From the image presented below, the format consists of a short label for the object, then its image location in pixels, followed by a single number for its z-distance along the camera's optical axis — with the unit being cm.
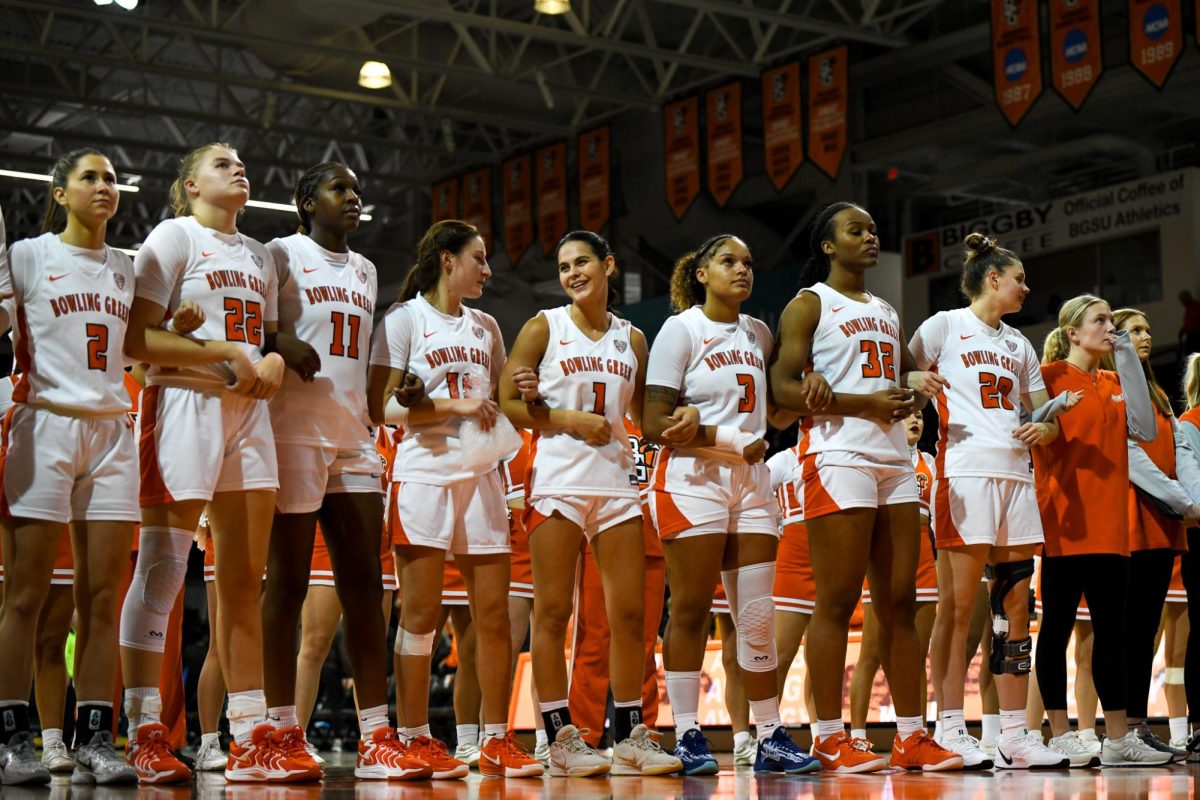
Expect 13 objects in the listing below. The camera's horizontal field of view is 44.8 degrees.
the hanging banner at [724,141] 1545
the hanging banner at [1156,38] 1176
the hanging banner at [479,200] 1889
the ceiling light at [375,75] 1572
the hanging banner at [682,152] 1586
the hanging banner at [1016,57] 1278
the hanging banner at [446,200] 1928
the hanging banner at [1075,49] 1232
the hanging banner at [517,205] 1805
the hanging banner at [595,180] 1703
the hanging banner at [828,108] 1443
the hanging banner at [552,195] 1773
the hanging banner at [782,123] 1493
